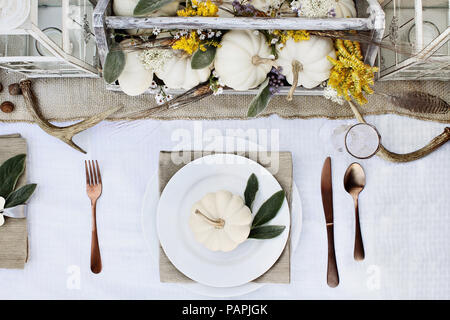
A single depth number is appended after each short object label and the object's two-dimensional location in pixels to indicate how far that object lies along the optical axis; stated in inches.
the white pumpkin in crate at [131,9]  24.6
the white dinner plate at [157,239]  32.1
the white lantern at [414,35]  24.8
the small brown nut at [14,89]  33.5
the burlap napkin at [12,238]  33.2
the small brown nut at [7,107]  33.4
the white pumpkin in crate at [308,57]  25.5
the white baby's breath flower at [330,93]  27.6
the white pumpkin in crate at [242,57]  25.5
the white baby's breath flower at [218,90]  28.4
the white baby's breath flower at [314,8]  23.8
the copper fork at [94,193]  33.3
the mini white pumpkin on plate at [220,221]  30.0
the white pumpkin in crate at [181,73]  26.5
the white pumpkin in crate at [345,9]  25.8
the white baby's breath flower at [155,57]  25.6
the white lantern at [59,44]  25.2
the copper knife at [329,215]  32.8
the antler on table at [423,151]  32.8
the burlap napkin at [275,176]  32.2
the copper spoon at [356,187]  33.0
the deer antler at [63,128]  32.8
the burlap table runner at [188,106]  33.4
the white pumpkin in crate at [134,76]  26.2
